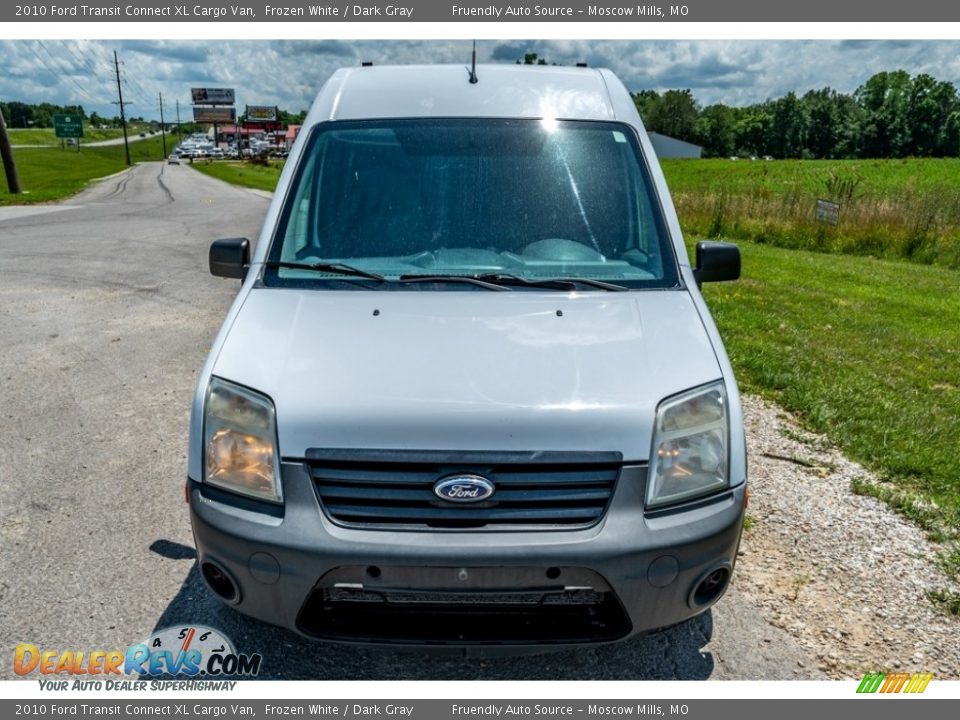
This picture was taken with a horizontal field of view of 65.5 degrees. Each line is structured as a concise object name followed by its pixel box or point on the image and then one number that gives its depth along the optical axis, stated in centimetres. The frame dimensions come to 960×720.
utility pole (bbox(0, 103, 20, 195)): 2664
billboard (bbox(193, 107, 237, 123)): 13425
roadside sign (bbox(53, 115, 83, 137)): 6800
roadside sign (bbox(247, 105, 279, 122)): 14525
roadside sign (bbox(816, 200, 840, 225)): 1438
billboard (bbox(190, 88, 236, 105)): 13700
